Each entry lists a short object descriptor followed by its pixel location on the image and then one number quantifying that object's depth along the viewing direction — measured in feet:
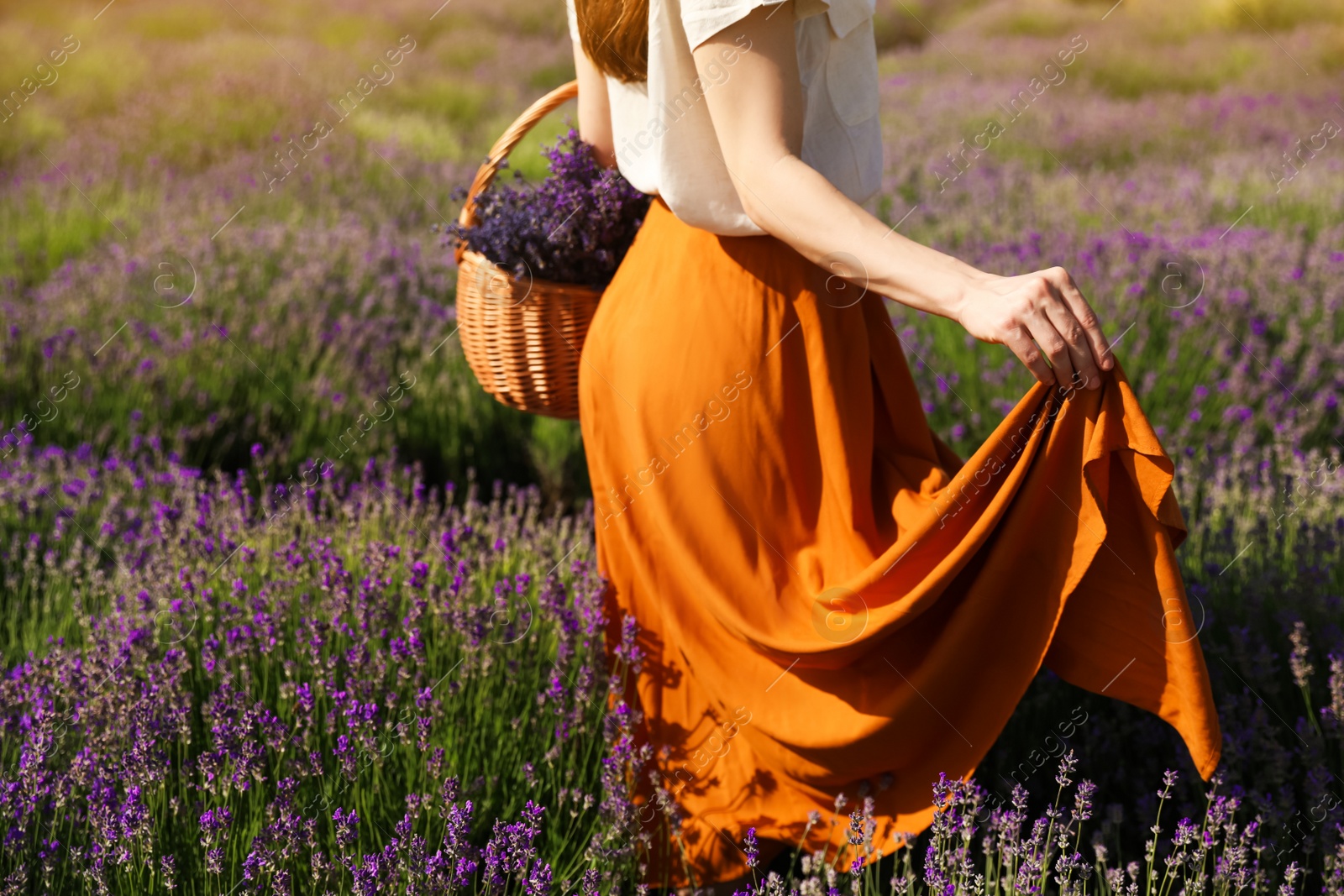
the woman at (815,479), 12.31
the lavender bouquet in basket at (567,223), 13.68
